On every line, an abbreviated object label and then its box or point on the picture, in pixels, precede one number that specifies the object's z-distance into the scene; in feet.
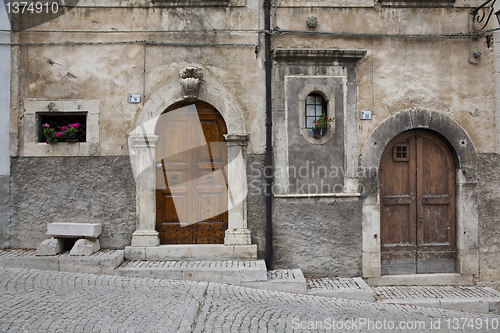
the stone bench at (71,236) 16.15
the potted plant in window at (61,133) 17.17
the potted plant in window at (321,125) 17.48
